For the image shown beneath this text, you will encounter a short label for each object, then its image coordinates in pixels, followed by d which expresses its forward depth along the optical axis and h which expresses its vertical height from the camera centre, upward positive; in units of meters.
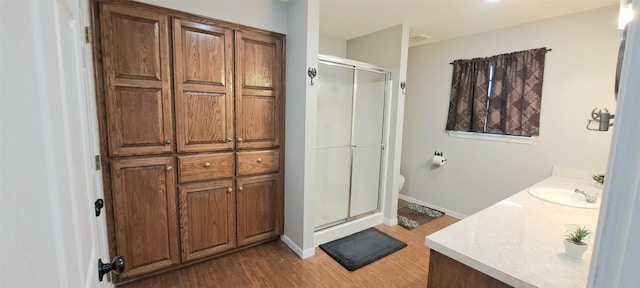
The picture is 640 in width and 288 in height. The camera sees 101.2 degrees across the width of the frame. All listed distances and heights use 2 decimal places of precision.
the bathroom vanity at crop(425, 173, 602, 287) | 0.97 -0.54
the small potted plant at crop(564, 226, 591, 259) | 1.05 -0.49
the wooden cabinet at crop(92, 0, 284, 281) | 1.82 -0.16
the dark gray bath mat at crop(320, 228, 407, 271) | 2.42 -1.31
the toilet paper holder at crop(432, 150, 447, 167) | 3.52 -0.54
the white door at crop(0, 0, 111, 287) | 0.29 -0.07
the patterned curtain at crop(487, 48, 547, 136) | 2.76 +0.30
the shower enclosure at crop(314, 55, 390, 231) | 2.74 -0.26
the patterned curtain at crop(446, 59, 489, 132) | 3.13 +0.30
